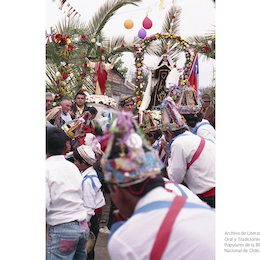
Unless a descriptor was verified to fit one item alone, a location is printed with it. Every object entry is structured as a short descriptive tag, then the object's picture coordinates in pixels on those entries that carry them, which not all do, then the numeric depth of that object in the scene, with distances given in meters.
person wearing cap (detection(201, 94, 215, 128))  6.22
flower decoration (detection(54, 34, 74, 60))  6.68
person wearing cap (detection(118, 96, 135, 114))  5.12
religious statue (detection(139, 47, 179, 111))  10.34
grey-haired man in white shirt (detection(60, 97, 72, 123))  4.33
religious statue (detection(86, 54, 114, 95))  9.05
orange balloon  8.95
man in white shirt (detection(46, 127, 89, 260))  2.29
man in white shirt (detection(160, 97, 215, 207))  2.86
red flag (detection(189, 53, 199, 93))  7.29
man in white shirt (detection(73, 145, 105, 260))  2.98
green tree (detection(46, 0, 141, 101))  6.76
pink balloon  8.84
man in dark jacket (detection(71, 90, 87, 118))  5.62
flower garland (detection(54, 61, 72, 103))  6.60
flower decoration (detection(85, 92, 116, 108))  7.07
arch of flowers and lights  10.35
